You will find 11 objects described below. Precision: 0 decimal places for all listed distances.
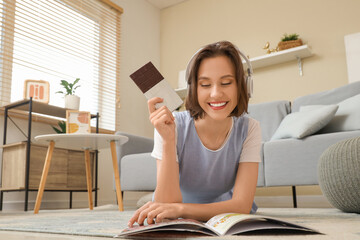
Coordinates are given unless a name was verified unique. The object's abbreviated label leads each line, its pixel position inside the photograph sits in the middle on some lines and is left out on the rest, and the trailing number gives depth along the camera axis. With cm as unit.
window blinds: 289
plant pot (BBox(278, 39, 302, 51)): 338
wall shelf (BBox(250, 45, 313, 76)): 334
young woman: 94
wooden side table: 197
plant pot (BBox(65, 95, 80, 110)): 298
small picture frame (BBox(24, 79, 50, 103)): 279
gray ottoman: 119
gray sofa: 204
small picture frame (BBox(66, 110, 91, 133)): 229
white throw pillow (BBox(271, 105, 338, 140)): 212
